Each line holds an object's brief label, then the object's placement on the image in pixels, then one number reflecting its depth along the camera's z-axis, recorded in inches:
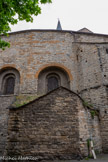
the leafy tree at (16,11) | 178.5
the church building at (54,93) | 197.2
